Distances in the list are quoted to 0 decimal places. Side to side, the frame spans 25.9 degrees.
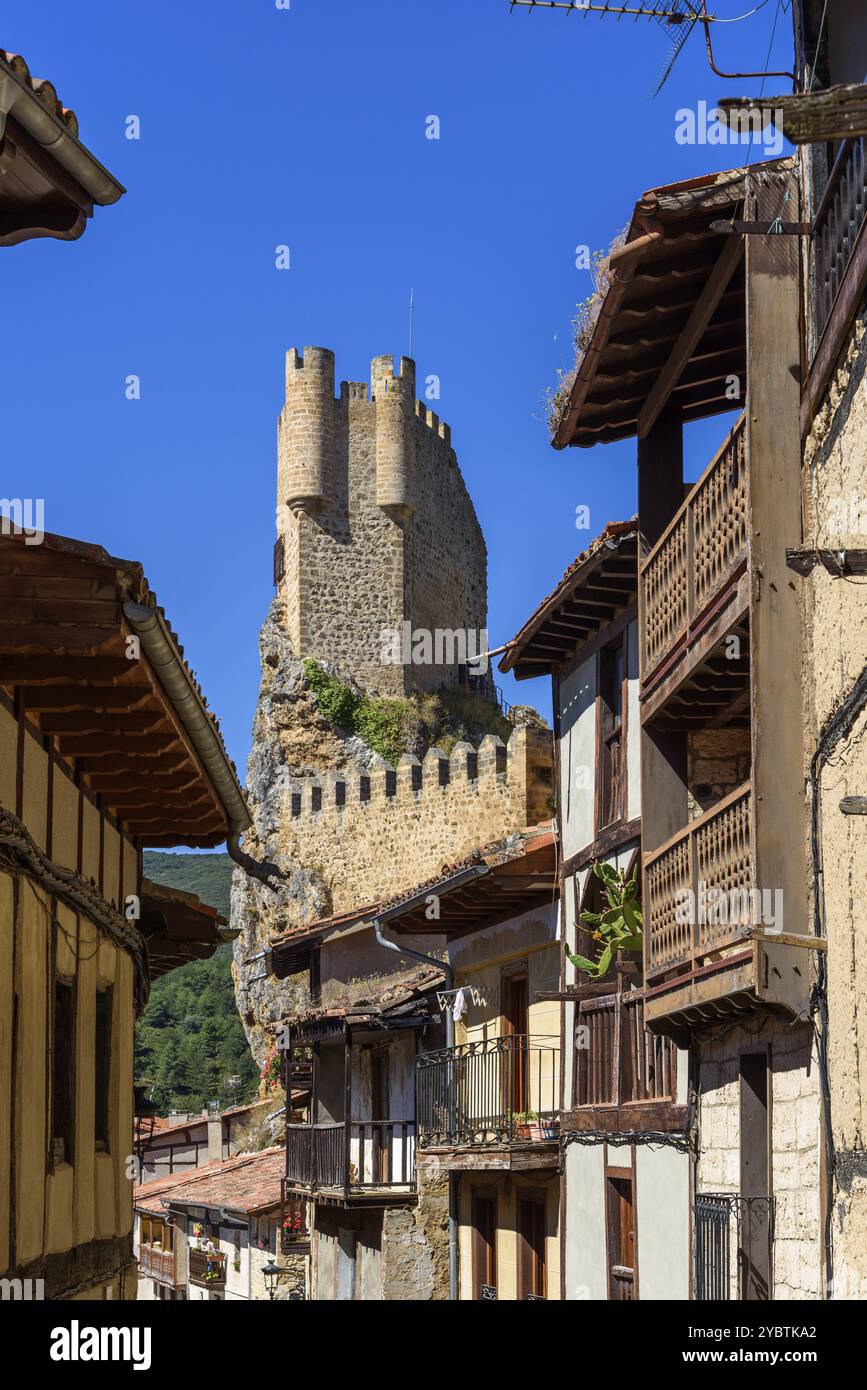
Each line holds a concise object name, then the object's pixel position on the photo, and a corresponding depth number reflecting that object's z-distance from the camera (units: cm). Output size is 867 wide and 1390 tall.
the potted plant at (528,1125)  1998
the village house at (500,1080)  2000
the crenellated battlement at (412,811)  4275
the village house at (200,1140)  4581
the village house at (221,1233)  3234
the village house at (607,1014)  1520
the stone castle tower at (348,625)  4794
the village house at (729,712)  1078
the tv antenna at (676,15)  1077
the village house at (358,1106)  2517
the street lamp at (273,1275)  3066
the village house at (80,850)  902
